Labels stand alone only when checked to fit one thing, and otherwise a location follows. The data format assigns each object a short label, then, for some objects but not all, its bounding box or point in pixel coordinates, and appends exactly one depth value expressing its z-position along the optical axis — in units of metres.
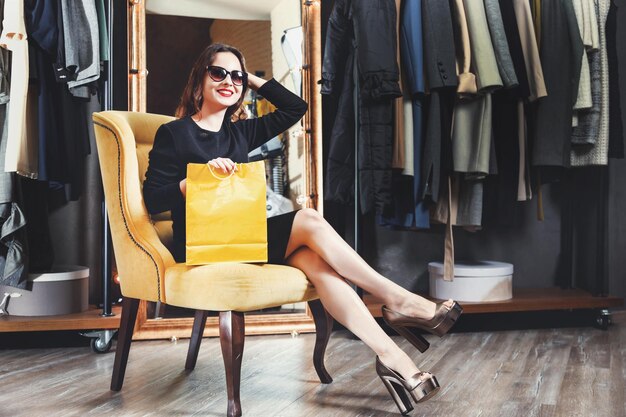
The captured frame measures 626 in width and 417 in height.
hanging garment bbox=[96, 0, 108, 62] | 2.70
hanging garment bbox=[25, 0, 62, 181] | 2.58
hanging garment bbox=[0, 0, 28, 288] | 2.54
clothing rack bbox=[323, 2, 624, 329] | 2.93
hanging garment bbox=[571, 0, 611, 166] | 2.94
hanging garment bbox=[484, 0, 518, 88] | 2.76
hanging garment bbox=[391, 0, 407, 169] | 2.73
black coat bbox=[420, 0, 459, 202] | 2.69
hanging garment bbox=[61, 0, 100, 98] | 2.61
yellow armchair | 1.79
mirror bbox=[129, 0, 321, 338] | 2.87
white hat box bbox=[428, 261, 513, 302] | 2.98
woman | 1.88
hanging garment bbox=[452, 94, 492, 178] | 2.76
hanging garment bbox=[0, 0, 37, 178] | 2.52
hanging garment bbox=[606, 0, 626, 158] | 2.97
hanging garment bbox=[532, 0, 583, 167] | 2.85
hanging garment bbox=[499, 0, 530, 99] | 2.86
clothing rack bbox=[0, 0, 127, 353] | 2.58
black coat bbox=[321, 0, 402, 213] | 2.65
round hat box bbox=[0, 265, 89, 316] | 2.67
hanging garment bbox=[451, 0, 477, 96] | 2.72
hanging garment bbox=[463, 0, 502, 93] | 2.72
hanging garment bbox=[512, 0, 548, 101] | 2.81
